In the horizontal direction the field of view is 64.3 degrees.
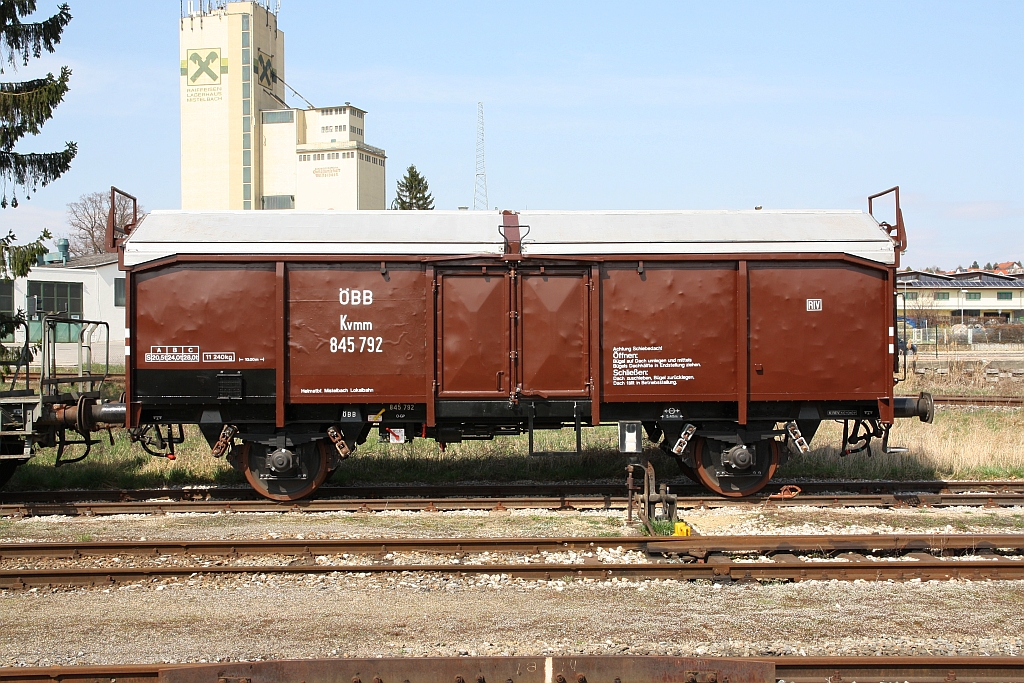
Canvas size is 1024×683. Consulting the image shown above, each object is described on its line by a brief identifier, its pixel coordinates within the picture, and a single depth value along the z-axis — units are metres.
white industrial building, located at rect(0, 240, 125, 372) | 36.00
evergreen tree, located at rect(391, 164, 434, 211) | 71.94
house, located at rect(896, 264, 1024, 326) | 79.38
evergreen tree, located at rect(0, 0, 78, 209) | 14.80
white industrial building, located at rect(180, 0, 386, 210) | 66.06
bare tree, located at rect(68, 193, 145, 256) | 74.62
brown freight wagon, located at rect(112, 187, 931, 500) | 10.65
